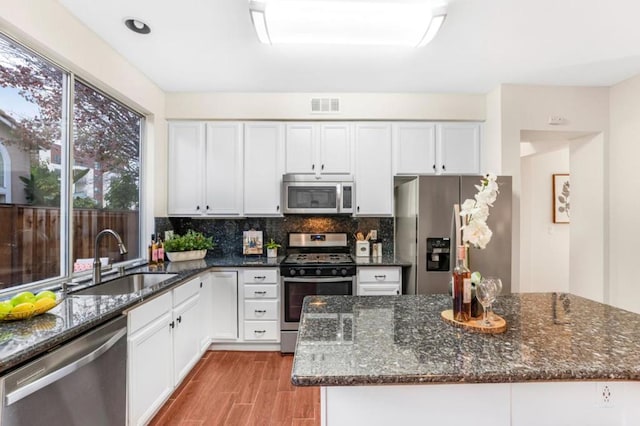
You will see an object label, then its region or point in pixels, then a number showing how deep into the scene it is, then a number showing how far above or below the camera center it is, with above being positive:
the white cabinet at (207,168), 3.48 +0.51
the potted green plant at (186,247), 3.23 -0.36
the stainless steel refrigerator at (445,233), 2.90 -0.18
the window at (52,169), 1.81 +0.32
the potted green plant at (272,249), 3.60 -0.42
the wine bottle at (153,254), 3.11 -0.41
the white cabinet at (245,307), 3.14 -0.95
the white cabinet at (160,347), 1.86 -0.95
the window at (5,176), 1.75 +0.22
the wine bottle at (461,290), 1.33 -0.34
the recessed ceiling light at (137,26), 2.18 +1.36
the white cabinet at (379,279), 3.17 -0.67
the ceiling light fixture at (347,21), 1.93 +1.31
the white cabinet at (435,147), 3.49 +0.75
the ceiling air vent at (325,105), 3.46 +1.22
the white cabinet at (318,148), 3.49 +0.74
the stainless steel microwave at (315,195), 3.41 +0.20
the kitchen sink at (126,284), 2.15 -0.55
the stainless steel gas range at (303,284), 3.11 -0.72
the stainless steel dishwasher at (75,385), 1.12 -0.73
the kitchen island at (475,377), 0.95 -0.50
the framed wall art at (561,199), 4.79 +0.23
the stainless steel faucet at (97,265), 2.13 -0.36
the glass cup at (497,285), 1.29 -0.30
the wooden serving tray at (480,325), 1.26 -0.47
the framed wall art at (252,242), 3.69 -0.34
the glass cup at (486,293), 1.29 -0.34
